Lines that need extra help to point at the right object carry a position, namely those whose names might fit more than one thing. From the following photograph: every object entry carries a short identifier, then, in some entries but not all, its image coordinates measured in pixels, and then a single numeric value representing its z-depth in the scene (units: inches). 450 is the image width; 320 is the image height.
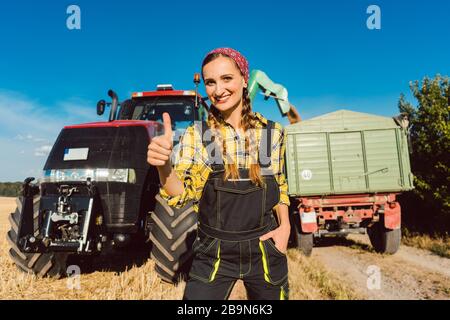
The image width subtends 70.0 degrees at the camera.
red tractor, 136.8
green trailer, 297.6
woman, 67.4
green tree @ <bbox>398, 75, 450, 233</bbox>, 412.5
